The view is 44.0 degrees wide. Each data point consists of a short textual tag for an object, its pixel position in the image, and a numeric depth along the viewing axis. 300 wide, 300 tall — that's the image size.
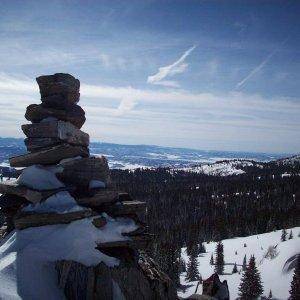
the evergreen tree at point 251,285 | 84.69
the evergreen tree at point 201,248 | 149.70
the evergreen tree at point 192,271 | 113.62
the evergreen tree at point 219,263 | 121.44
